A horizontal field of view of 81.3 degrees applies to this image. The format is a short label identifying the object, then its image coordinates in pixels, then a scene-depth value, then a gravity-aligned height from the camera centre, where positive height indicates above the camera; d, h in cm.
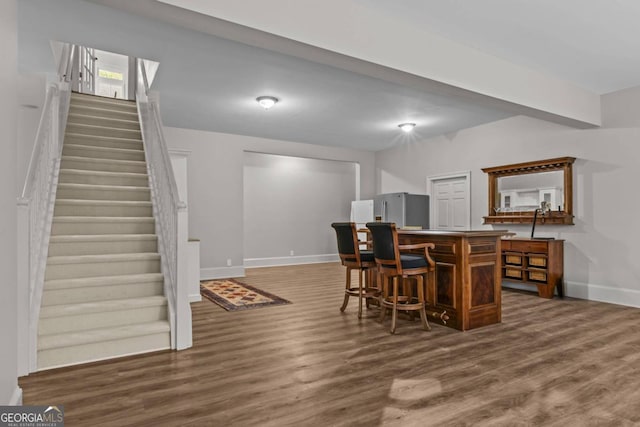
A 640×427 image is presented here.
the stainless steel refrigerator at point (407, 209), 759 +15
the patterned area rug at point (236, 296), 482 -113
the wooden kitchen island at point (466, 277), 371 -63
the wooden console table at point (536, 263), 529 -68
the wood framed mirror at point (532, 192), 551 +38
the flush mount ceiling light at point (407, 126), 656 +160
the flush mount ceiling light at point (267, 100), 520 +164
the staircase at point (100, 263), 298 -42
